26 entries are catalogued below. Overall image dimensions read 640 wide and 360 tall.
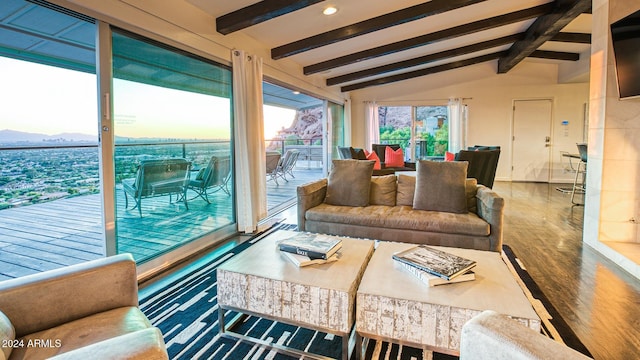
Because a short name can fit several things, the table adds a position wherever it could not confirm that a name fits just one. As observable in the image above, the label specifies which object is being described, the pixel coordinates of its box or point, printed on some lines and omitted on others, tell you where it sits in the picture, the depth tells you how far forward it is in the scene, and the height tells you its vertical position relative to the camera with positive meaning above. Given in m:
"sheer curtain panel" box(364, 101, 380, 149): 8.66 +0.84
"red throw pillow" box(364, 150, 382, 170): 6.15 -0.03
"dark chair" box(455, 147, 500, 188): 4.38 -0.11
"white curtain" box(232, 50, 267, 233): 3.68 +0.22
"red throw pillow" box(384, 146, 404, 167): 6.61 -0.07
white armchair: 0.73 -0.43
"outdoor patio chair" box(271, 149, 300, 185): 7.43 -0.20
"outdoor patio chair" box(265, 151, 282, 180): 6.80 -0.10
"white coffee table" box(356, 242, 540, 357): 1.42 -0.64
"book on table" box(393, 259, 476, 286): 1.60 -0.59
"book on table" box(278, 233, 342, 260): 1.86 -0.52
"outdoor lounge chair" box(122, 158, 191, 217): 2.68 -0.21
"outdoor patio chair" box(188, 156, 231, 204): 3.38 -0.23
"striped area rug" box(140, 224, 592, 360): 1.71 -0.99
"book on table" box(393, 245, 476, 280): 1.62 -0.55
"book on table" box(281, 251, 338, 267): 1.83 -0.58
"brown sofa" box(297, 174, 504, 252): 2.71 -0.55
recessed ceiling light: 3.44 +1.51
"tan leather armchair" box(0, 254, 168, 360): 1.10 -0.57
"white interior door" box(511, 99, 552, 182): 7.86 +0.35
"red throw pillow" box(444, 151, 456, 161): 4.98 -0.02
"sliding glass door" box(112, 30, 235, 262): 2.56 +0.09
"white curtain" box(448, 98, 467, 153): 8.15 +0.76
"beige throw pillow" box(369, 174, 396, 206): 3.37 -0.36
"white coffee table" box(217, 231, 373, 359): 1.58 -0.67
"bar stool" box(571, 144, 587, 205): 5.02 -0.03
